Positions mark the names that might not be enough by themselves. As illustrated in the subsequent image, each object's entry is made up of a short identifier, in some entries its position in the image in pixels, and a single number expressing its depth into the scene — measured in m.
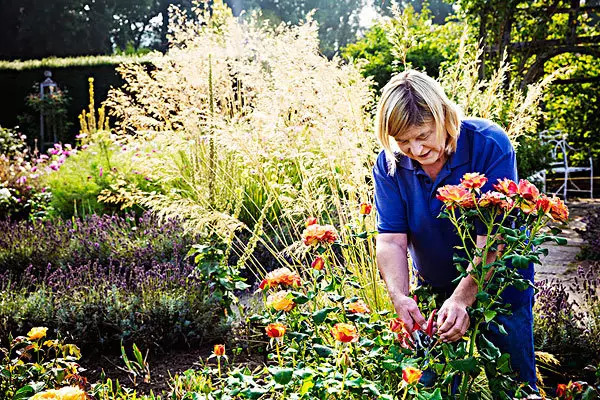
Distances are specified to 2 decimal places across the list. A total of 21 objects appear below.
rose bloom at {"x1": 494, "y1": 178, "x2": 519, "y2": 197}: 1.32
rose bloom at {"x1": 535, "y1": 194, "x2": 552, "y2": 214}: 1.31
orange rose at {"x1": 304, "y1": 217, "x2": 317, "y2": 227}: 1.88
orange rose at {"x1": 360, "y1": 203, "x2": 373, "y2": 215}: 1.94
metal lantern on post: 11.52
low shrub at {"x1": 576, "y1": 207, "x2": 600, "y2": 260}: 4.24
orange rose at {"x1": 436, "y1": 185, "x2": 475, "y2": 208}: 1.34
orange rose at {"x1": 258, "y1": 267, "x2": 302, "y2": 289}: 1.66
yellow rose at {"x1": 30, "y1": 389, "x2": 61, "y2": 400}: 1.28
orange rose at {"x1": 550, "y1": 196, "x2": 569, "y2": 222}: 1.32
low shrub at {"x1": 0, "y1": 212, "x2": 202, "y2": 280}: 3.73
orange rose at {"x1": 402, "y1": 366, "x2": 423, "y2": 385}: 1.20
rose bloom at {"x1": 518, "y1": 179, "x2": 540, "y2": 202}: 1.30
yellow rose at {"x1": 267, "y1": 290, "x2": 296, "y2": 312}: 1.52
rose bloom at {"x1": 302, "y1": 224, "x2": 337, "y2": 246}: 1.72
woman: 1.61
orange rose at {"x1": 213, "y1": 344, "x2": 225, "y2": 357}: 1.73
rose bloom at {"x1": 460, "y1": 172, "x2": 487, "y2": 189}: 1.34
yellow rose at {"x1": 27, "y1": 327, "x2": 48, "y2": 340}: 1.73
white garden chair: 7.09
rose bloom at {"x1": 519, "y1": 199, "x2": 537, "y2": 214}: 1.31
